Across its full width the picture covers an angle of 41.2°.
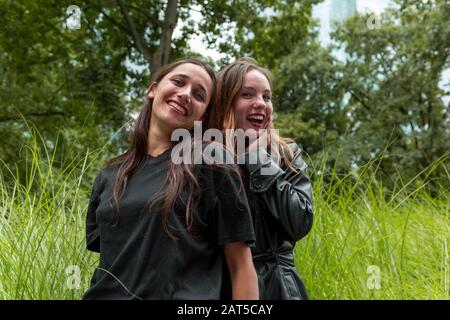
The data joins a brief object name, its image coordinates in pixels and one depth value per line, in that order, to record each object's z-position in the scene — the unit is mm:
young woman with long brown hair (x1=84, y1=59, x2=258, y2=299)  1546
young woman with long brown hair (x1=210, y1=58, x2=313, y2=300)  1665
